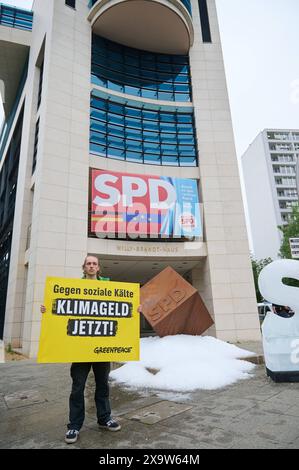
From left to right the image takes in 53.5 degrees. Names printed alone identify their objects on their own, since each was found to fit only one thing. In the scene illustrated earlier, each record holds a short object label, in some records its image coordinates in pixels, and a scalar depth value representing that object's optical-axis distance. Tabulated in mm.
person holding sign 3035
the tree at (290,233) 30211
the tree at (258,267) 37616
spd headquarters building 14297
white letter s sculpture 5109
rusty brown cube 8141
